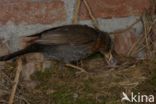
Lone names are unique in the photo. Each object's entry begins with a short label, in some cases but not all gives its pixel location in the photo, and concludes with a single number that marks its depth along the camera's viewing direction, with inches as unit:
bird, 101.6
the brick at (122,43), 108.5
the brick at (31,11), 104.0
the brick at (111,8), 107.1
